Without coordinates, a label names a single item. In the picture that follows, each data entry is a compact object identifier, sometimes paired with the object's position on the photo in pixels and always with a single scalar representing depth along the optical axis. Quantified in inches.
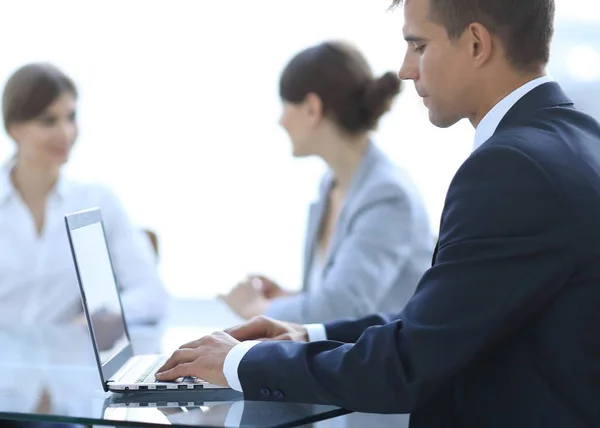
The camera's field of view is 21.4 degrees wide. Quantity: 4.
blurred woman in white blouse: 148.7
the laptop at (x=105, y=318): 91.6
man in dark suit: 83.7
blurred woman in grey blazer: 138.5
